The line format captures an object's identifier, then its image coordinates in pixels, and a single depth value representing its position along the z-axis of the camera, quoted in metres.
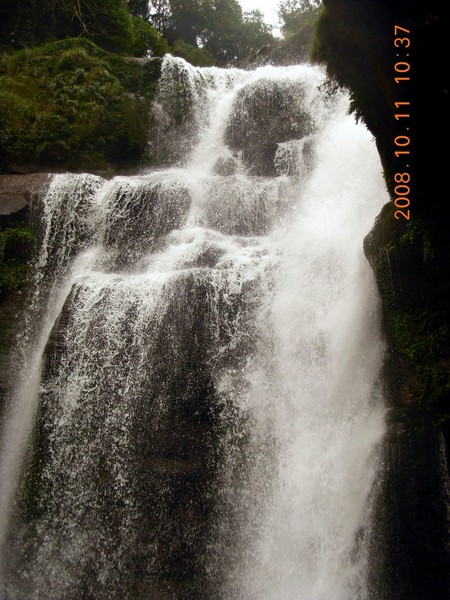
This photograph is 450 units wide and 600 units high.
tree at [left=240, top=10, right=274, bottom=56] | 28.25
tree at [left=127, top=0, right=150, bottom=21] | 26.25
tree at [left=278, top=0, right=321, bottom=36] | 28.72
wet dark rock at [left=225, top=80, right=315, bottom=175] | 13.55
